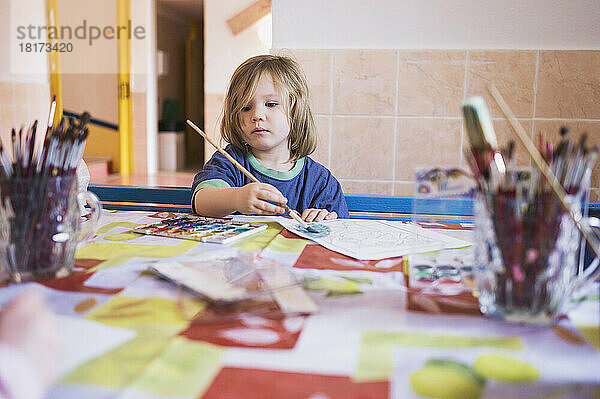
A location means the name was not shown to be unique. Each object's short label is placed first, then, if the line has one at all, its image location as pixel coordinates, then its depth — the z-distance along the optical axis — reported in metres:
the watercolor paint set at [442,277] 0.59
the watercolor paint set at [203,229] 0.82
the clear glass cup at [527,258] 0.46
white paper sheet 0.75
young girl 1.33
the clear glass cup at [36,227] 0.57
